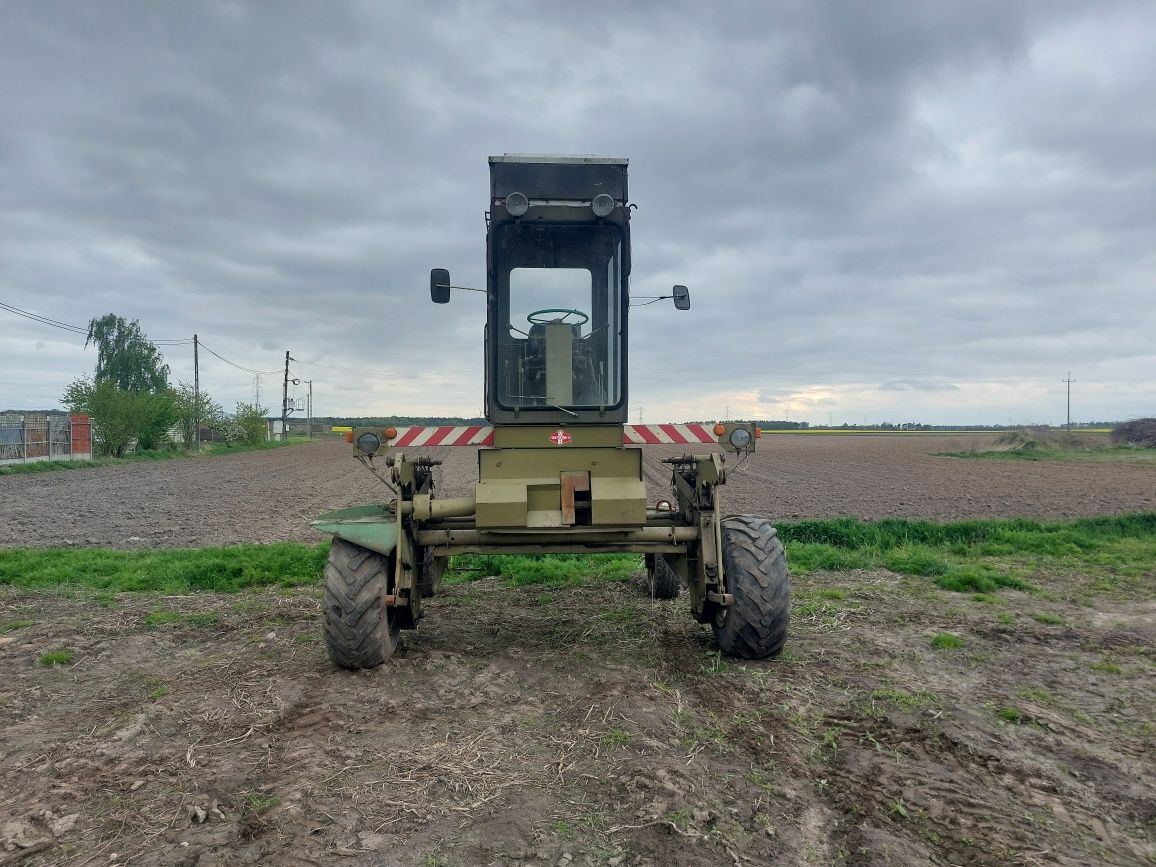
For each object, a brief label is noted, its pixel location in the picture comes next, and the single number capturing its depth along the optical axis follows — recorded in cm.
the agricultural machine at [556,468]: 556
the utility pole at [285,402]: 6738
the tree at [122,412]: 3875
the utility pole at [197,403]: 4852
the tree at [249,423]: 6041
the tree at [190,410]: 4675
